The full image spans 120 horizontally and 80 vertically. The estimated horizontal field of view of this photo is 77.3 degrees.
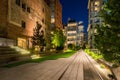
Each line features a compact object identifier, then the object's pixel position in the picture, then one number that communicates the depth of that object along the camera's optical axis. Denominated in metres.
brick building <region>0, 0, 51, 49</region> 13.55
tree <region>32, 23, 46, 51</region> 18.19
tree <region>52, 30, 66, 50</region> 26.69
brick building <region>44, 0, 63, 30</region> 35.83
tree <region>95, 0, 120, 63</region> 5.00
